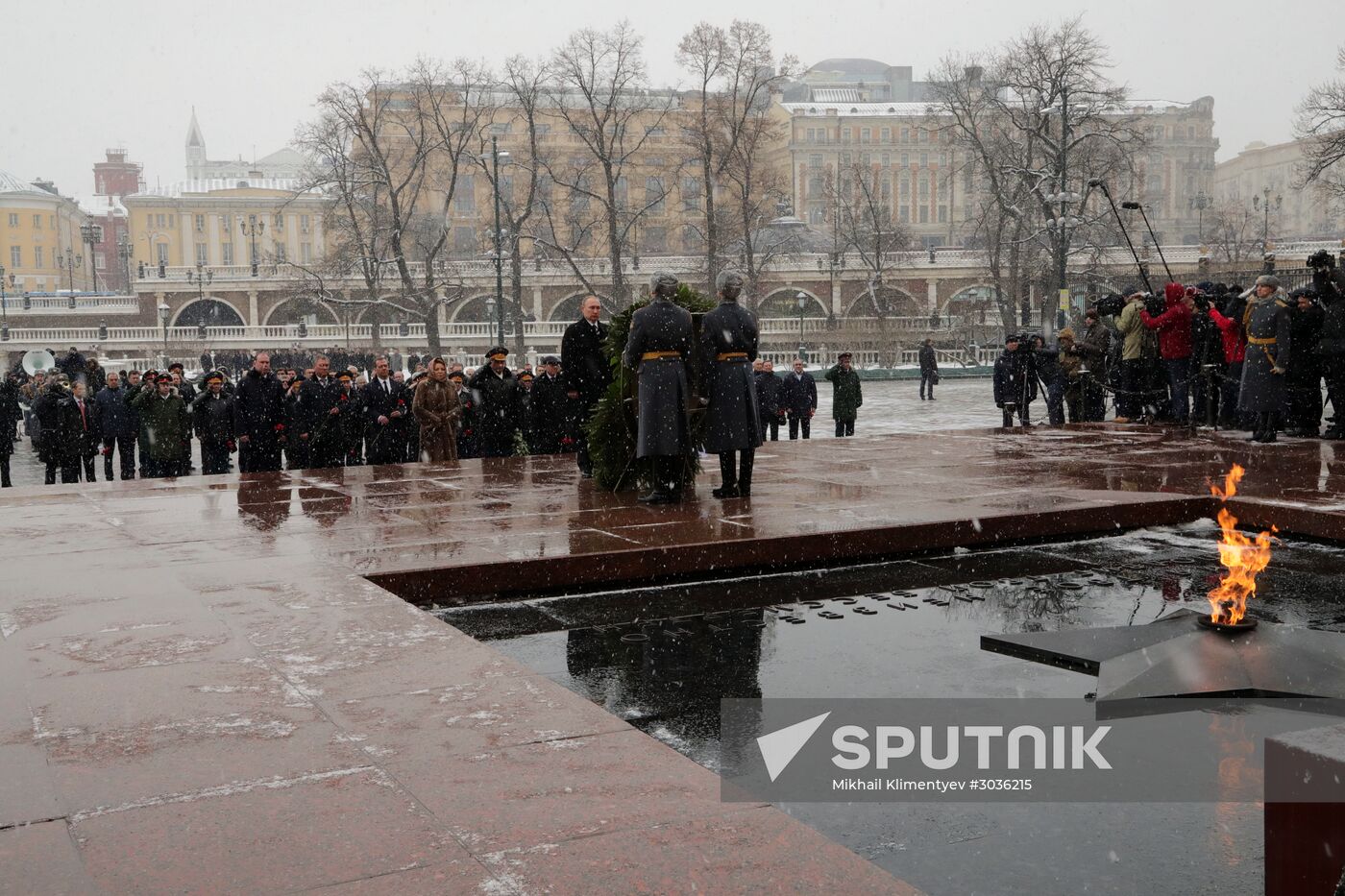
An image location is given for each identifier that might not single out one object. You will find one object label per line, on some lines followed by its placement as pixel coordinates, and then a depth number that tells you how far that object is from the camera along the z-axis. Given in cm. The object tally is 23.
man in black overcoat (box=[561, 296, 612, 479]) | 1046
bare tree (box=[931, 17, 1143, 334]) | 3916
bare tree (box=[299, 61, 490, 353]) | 4634
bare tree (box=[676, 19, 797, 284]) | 4647
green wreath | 895
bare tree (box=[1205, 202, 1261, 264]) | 6846
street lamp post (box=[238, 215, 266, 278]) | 7880
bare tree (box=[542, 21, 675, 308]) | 4616
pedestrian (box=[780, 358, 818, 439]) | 1970
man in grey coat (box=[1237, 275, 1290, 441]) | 1179
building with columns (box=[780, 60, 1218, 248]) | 10269
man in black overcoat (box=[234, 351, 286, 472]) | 1379
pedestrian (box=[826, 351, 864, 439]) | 1980
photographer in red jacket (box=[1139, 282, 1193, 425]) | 1386
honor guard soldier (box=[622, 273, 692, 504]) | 838
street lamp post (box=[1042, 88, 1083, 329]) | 3228
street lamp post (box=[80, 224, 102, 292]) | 6127
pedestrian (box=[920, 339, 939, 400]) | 3353
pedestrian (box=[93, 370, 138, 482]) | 1653
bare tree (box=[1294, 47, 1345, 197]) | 3512
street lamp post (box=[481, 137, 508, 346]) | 3795
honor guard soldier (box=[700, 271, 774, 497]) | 861
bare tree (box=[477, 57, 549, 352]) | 4543
